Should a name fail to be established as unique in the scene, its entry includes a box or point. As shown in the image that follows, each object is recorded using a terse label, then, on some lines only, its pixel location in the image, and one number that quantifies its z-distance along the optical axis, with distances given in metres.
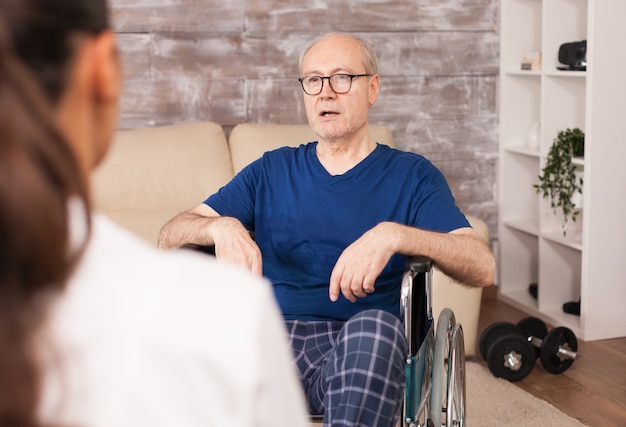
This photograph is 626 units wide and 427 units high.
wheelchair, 1.81
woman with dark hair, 0.63
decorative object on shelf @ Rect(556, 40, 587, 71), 3.54
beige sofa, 3.21
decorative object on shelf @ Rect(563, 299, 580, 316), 3.80
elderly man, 1.90
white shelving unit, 3.43
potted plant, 3.65
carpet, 2.80
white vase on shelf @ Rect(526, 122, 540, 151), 3.99
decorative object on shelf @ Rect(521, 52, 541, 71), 3.92
